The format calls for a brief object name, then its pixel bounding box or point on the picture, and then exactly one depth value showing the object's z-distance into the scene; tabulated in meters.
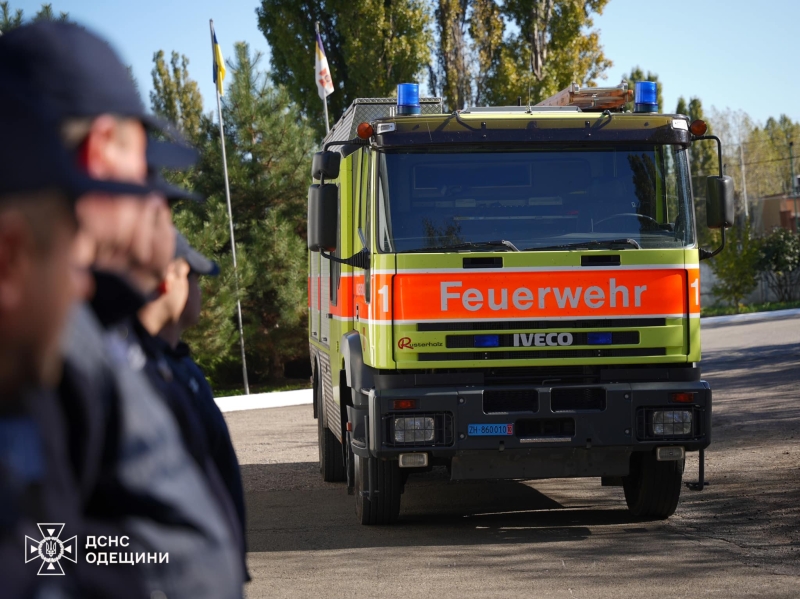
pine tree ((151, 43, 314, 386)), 22.03
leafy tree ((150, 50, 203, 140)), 50.25
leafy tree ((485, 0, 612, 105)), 30.55
